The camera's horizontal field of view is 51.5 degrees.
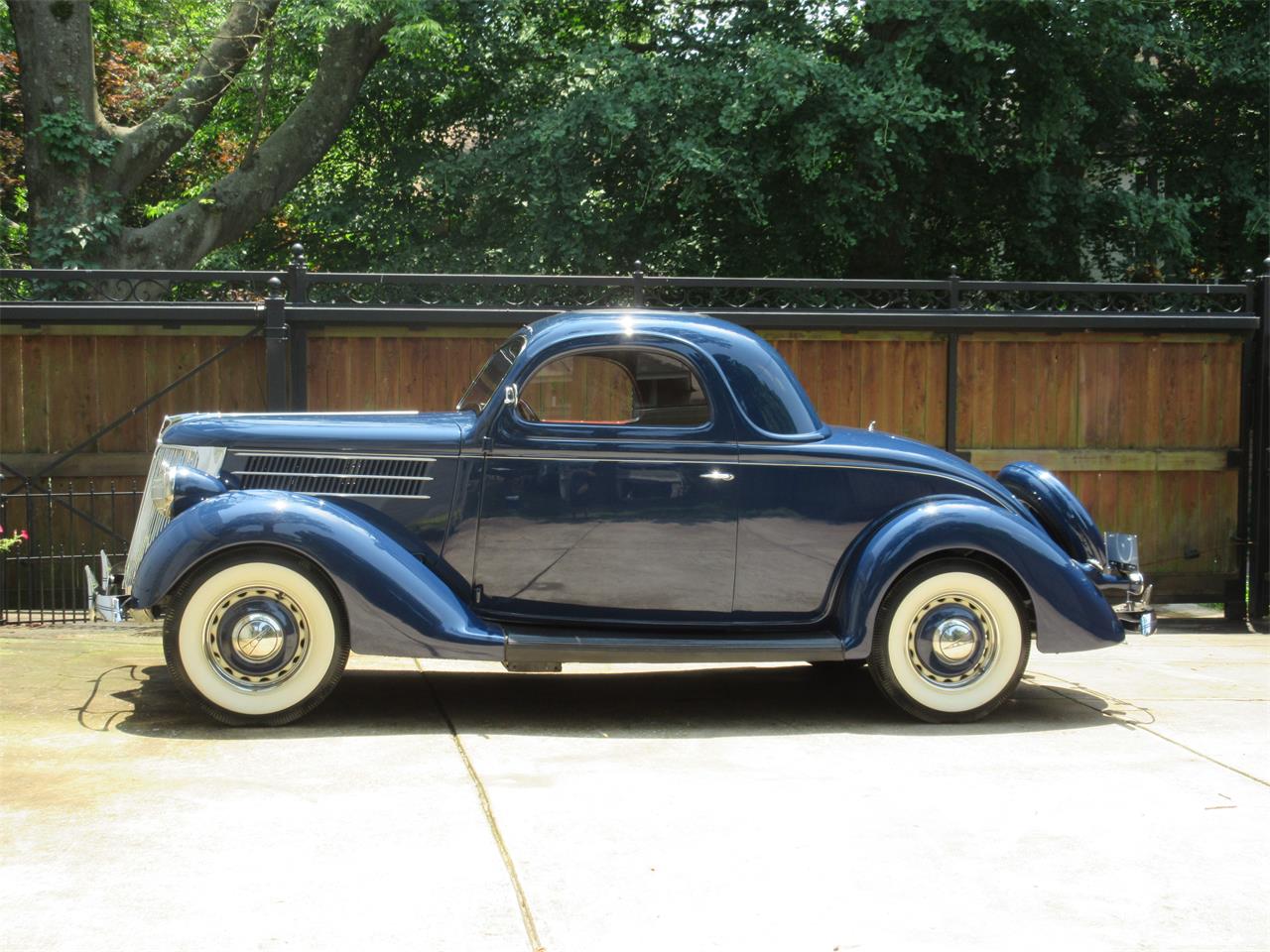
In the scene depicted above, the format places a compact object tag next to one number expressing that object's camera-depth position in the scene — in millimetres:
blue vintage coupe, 5848
